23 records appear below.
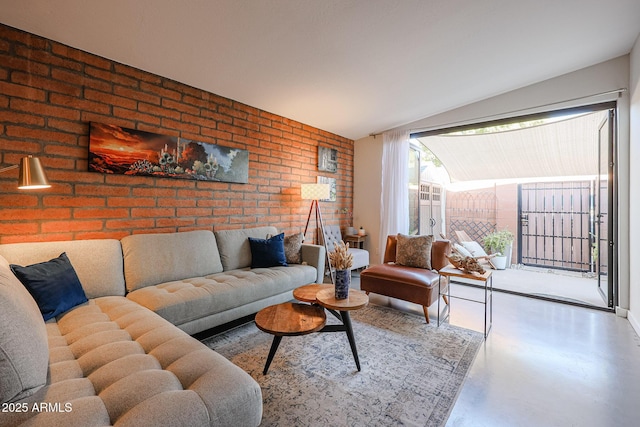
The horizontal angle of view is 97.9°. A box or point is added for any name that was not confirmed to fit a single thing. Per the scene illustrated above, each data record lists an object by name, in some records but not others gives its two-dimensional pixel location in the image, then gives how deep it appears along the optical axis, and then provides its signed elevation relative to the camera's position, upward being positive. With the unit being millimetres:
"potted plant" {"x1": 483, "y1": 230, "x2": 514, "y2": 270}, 5293 -431
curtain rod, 3032 +1439
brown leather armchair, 2746 -620
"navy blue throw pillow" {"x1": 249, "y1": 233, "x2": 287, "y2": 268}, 3057 -398
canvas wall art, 2379 +581
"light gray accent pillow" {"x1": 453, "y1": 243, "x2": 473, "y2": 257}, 4523 -464
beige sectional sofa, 909 -627
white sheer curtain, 4504 +525
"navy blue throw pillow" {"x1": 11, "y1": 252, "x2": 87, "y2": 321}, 1629 -451
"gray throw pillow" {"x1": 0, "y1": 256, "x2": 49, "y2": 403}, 889 -484
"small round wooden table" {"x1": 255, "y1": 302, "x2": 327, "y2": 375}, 1708 -681
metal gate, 5117 -3
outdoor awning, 4406 +1321
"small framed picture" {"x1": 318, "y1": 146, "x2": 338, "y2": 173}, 4512 +986
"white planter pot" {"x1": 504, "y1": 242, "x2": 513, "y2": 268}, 5441 -565
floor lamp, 3818 +372
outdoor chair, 4570 -447
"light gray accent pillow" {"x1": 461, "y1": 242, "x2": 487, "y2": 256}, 5143 -492
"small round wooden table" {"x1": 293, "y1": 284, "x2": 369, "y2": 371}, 1955 -616
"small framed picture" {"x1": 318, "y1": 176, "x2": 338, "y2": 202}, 4582 +583
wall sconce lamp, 1557 +208
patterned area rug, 1538 -1054
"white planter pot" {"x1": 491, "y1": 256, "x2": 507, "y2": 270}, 5284 -742
